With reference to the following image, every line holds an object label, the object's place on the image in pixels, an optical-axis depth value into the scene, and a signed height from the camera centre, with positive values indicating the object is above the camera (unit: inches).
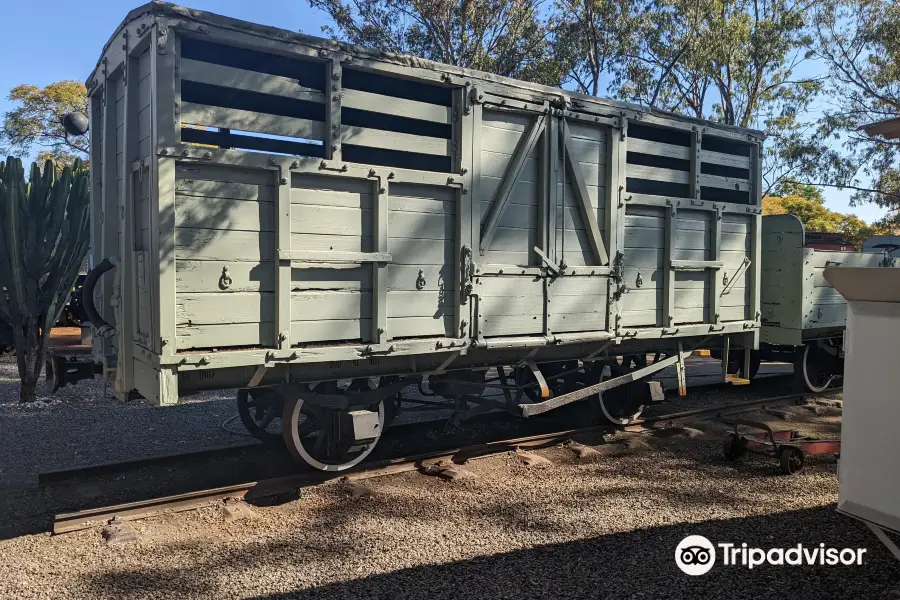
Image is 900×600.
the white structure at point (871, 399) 114.7 -22.1
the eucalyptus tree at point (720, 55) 721.6 +247.2
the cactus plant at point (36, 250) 340.8 +9.6
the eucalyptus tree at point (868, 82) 905.5 +279.8
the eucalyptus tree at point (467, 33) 689.6 +254.8
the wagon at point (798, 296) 339.9 -11.3
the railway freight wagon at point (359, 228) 174.9 +13.5
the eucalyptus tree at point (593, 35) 729.0 +263.6
